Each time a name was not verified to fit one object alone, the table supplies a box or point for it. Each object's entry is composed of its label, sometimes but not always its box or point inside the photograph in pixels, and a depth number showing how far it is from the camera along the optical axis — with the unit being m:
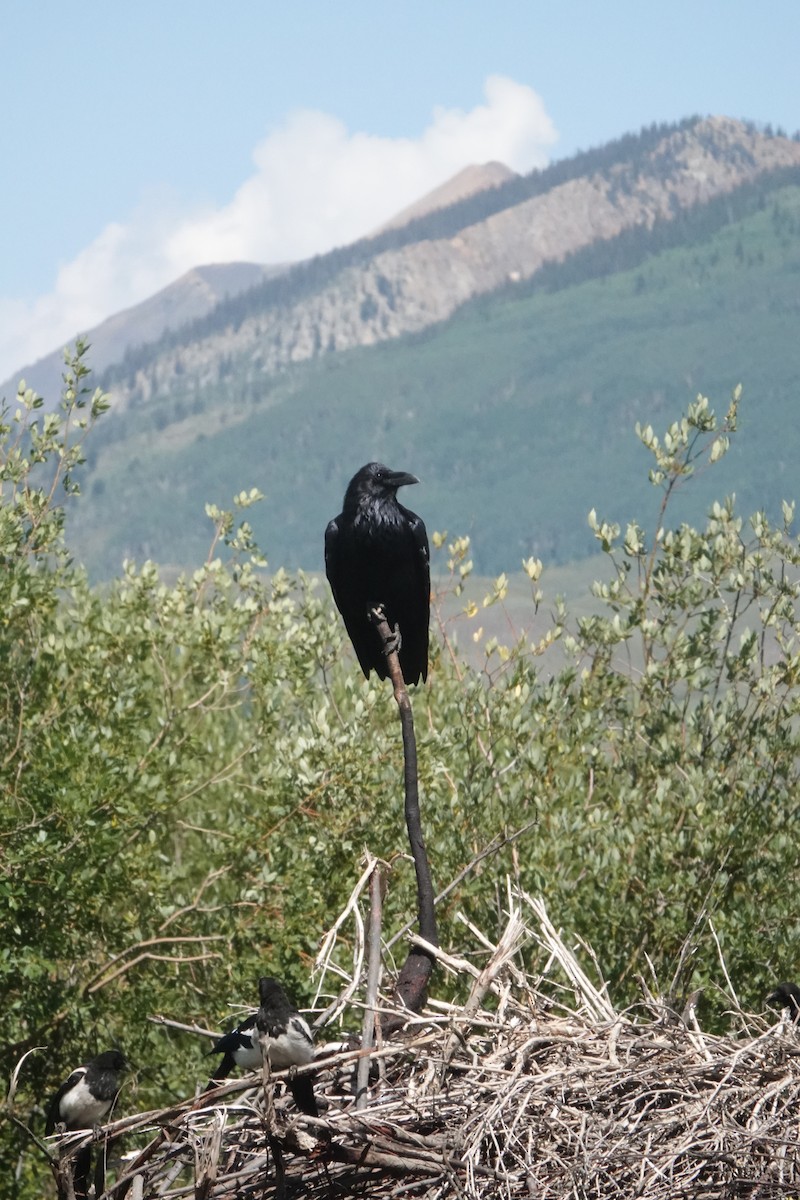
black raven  20.80
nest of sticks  12.77
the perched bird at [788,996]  18.69
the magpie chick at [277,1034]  14.80
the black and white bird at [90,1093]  18.03
